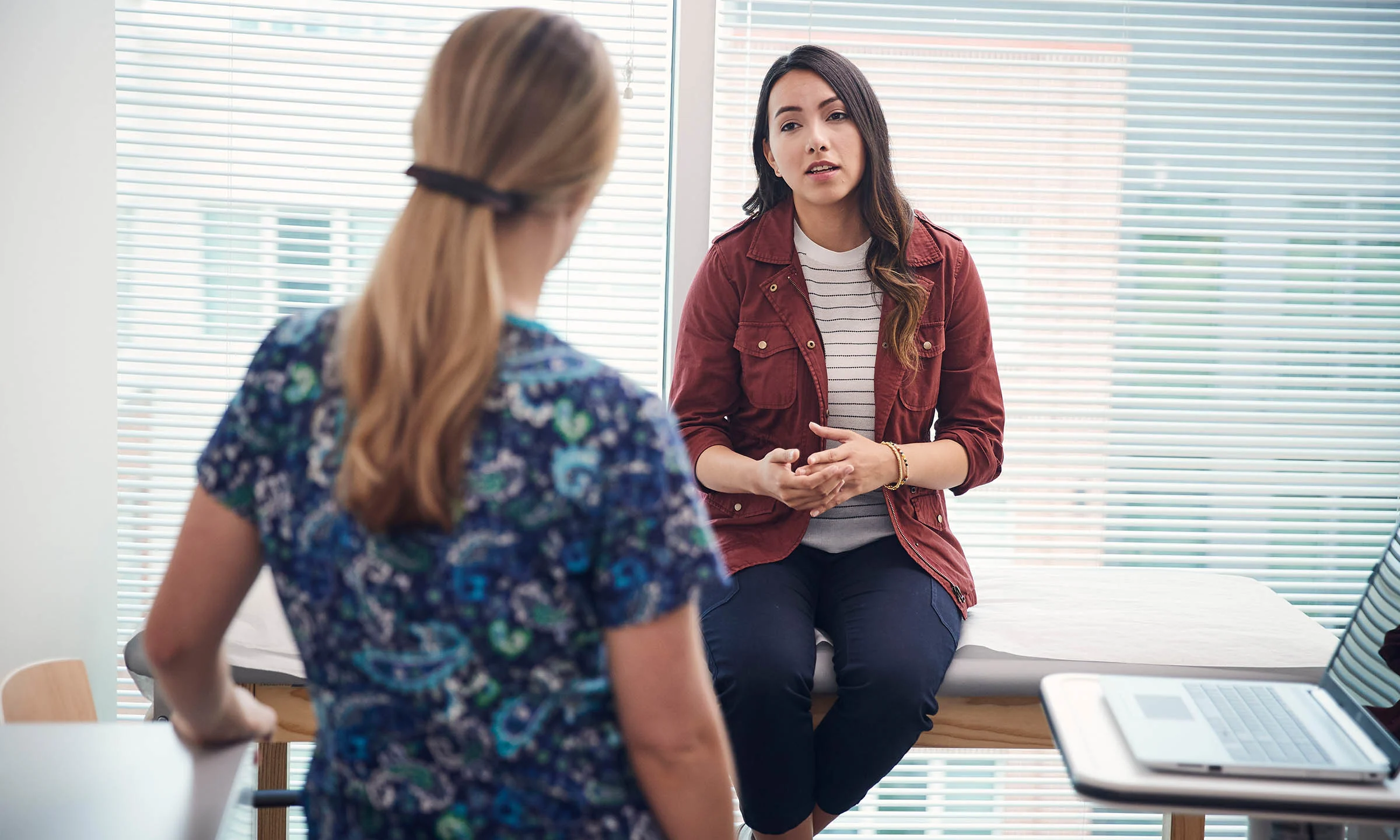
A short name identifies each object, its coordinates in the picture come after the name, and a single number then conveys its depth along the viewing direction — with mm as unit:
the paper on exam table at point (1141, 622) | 1959
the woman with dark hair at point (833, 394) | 1885
